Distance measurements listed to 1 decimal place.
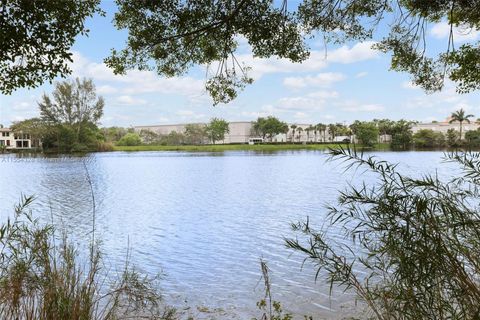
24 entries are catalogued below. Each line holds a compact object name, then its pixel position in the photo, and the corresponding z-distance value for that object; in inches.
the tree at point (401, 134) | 3464.6
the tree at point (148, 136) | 4660.2
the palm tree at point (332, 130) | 4467.5
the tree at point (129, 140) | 4311.0
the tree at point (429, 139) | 3346.5
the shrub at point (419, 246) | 101.7
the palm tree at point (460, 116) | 3280.0
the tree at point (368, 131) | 3190.2
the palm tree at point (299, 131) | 4842.5
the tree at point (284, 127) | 4432.1
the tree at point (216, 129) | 4261.8
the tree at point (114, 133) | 4486.2
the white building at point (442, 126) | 3929.6
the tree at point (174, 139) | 4507.9
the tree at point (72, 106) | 3166.8
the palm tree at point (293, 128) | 4812.0
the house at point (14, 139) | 3634.4
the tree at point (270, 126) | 4362.7
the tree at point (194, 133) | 4483.3
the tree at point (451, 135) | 2987.2
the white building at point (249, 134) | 4970.5
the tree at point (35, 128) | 2987.2
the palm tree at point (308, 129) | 4753.9
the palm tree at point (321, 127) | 4649.6
